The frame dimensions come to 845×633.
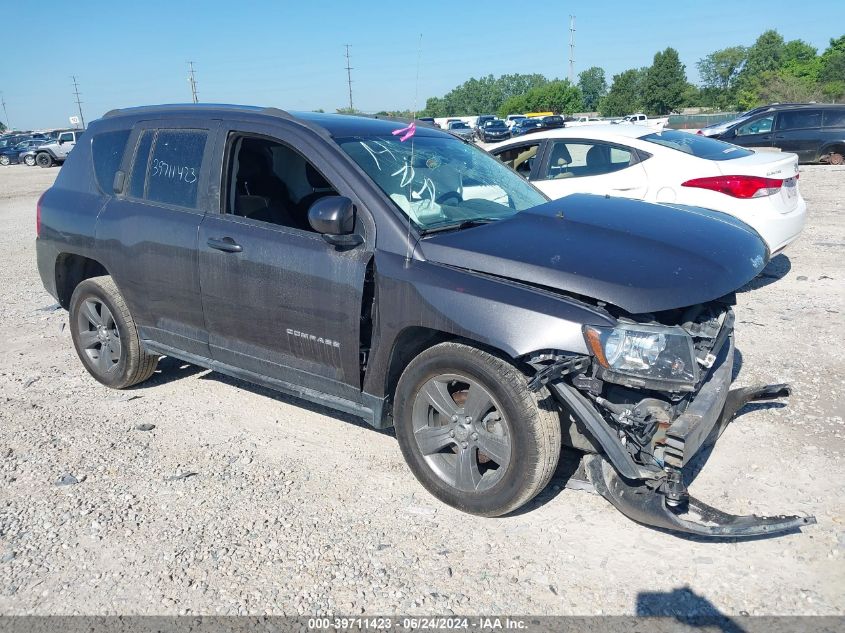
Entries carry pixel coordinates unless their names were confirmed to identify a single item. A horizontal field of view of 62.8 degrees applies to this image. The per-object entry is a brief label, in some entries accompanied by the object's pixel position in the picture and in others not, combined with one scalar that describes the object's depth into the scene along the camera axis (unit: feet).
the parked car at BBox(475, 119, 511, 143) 140.56
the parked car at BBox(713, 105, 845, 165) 59.31
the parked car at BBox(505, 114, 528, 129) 171.99
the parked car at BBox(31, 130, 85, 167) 122.83
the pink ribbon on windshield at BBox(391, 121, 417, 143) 14.11
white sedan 22.49
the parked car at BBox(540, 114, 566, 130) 142.48
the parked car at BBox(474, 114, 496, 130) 173.30
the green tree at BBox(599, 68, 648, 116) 308.40
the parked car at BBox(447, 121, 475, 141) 150.41
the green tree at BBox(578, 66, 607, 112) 442.91
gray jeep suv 9.95
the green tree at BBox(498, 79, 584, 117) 335.47
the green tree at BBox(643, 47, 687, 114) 302.45
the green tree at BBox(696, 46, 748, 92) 396.16
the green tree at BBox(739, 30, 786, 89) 373.40
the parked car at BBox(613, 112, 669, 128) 140.97
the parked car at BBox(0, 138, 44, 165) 139.97
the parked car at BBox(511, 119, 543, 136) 147.43
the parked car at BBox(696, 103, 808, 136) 62.95
